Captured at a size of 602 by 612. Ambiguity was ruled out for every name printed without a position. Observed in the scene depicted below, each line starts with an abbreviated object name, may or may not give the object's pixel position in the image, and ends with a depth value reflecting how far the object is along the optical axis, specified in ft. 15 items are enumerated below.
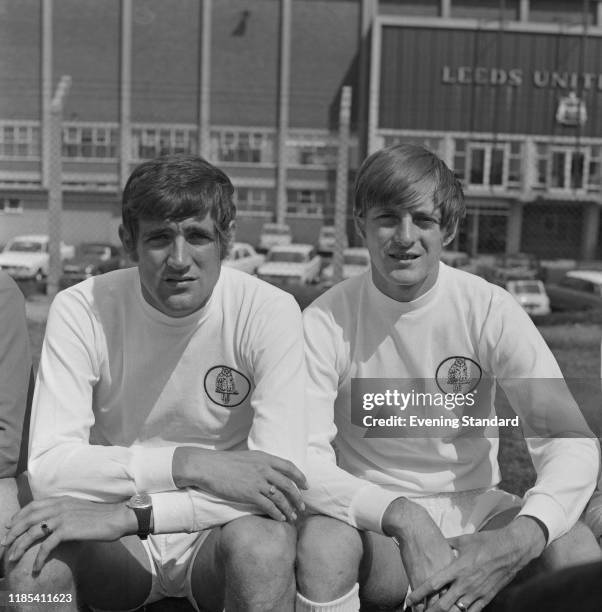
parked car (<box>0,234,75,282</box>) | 56.75
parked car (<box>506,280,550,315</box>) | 48.70
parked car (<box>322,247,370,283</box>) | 45.02
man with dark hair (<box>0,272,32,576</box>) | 7.99
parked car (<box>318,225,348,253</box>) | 79.07
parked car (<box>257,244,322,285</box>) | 62.56
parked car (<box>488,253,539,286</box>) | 66.07
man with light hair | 7.36
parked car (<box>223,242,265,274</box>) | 68.02
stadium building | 111.86
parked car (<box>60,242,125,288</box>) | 36.44
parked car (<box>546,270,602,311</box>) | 51.31
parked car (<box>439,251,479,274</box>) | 63.78
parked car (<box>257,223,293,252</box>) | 93.81
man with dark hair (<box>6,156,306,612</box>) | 6.73
